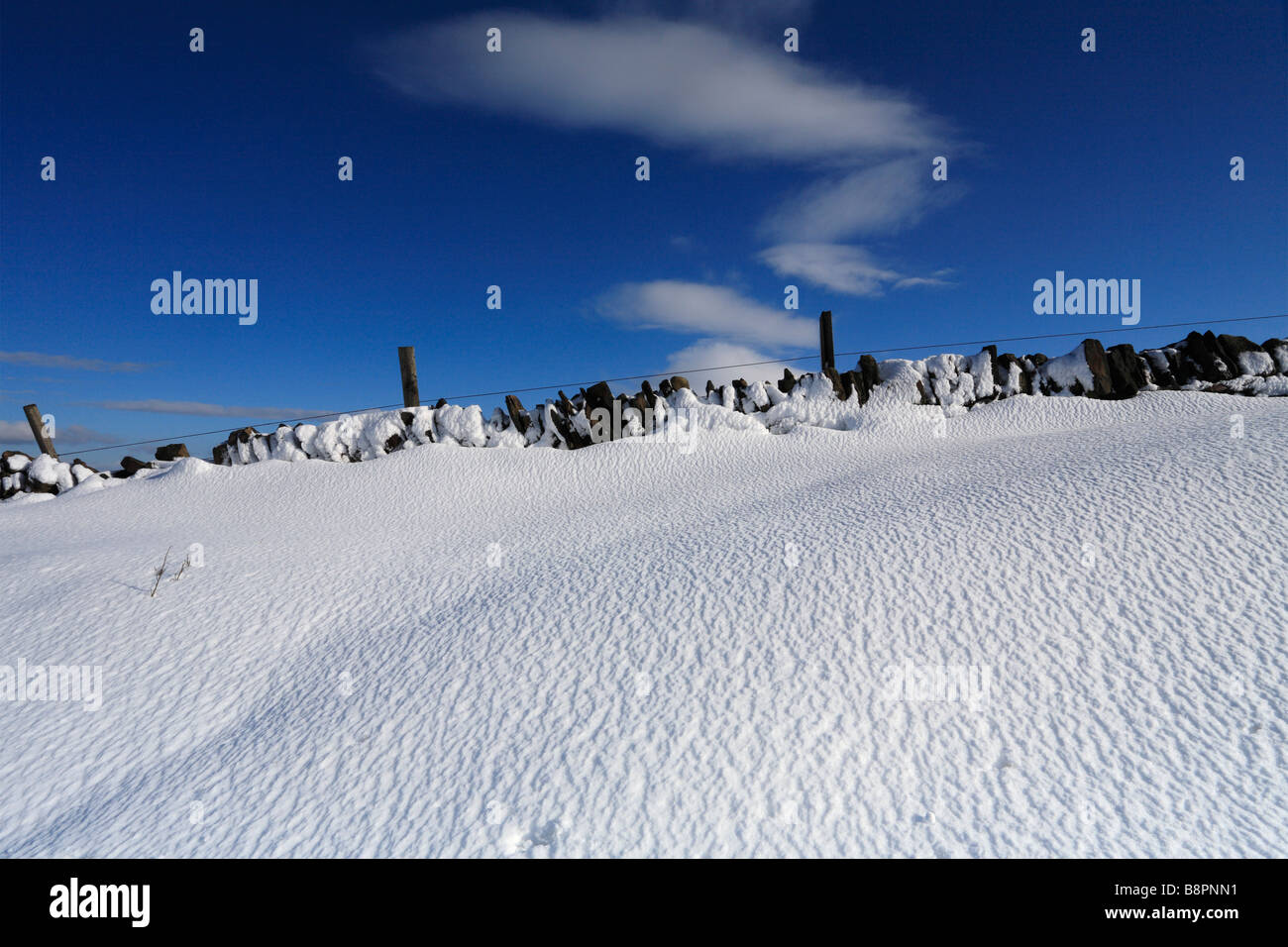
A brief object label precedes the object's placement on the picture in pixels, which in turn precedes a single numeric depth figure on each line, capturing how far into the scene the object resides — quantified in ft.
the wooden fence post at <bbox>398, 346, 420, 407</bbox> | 27.27
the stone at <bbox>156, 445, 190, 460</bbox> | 30.40
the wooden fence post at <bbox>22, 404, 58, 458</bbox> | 36.11
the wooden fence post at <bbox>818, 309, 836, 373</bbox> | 24.93
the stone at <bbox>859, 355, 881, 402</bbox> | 23.61
